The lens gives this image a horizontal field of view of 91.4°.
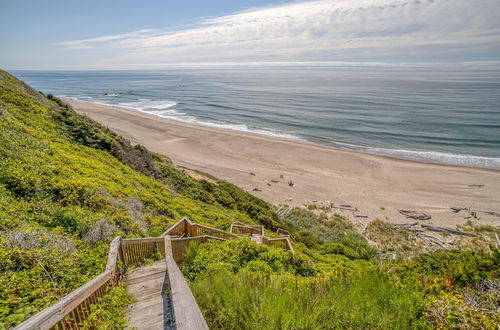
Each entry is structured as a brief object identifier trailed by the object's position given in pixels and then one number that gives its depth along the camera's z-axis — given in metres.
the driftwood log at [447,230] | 18.64
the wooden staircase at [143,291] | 2.48
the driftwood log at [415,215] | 21.42
